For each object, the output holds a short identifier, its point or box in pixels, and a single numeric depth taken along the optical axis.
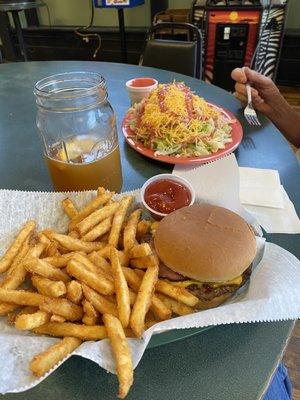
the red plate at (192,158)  0.45
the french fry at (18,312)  0.26
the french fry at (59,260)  0.27
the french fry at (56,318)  0.24
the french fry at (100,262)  0.28
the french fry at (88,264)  0.26
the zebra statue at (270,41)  1.43
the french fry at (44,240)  0.30
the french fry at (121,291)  0.24
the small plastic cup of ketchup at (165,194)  0.35
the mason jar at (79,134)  0.35
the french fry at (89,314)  0.24
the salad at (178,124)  0.47
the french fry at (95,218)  0.30
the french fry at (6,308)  0.25
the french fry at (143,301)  0.23
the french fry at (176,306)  0.26
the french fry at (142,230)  0.32
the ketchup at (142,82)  0.60
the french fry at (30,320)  0.22
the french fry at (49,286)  0.24
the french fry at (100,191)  0.33
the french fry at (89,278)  0.25
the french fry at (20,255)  0.29
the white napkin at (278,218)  0.35
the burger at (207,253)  0.27
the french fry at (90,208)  0.32
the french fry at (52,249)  0.29
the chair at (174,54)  0.82
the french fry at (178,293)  0.25
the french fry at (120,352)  0.20
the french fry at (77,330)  0.23
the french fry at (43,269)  0.26
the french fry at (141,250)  0.26
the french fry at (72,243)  0.29
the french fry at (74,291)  0.25
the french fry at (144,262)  0.27
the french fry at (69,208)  0.33
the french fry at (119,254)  0.28
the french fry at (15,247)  0.29
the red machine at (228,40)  1.43
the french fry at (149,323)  0.25
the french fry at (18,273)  0.26
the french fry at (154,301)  0.25
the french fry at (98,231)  0.30
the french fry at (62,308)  0.24
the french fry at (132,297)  0.26
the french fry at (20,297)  0.25
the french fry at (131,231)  0.29
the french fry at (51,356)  0.20
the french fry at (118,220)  0.30
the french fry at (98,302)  0.25
